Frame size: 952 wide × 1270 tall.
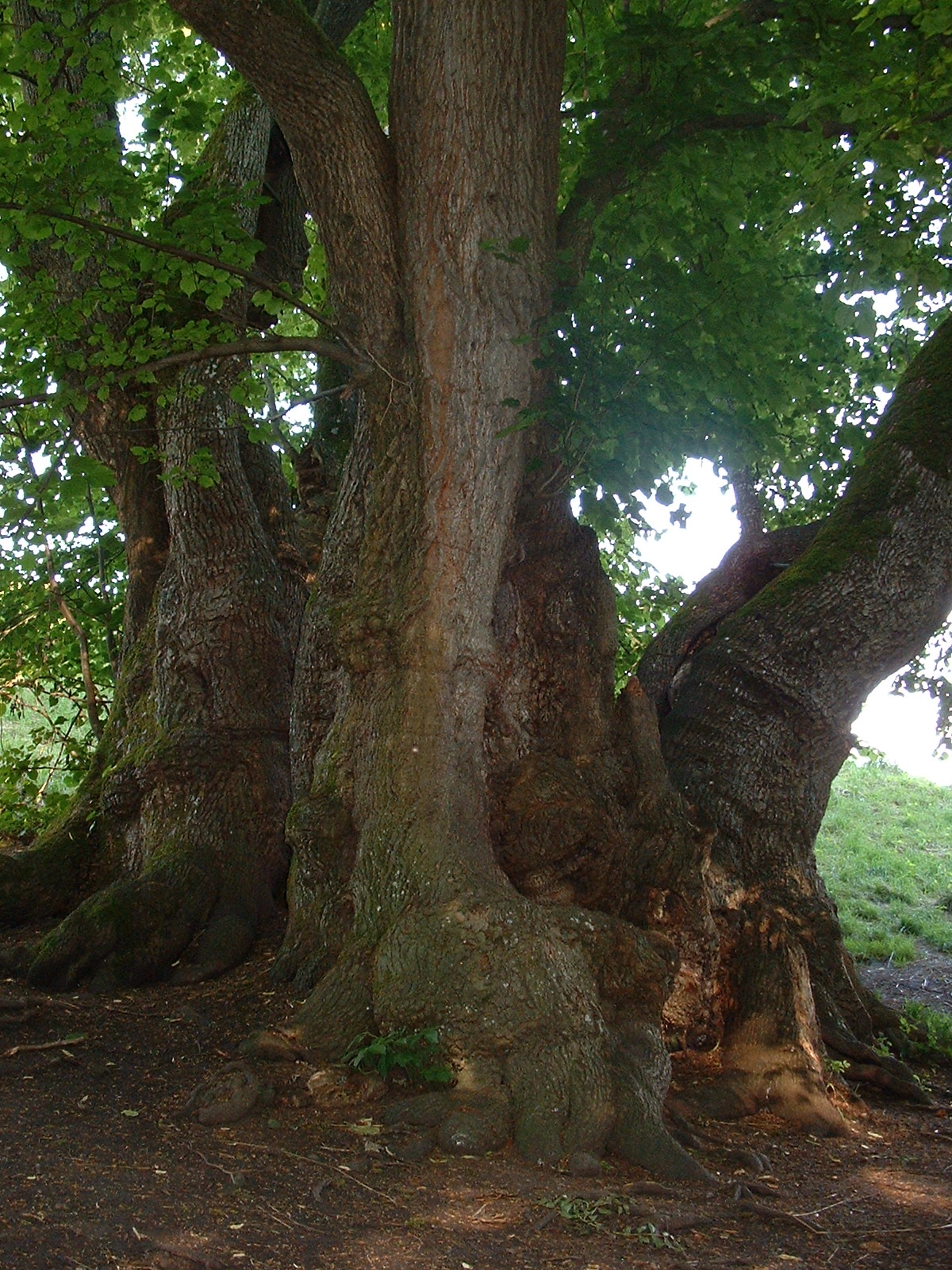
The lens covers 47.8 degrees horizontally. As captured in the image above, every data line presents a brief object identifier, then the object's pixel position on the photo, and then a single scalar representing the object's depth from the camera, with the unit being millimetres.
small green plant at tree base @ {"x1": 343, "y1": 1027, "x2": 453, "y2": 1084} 4250
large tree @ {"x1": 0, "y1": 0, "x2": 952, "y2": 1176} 4980
